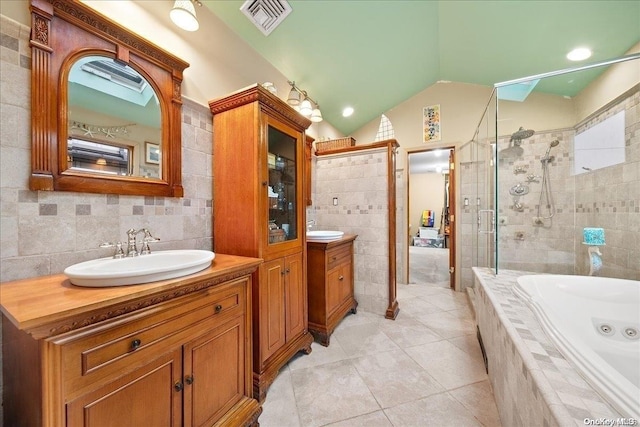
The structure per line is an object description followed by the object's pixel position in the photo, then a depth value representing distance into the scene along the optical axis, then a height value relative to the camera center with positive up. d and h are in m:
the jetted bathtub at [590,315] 1.01 -0.59
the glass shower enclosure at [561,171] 1.88 +0.41
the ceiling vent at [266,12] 1.64 +1.46
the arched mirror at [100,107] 0.96 +0.52
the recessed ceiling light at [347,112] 3.21 +1.41
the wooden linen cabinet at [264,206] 1.41 +0.04
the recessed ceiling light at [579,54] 2.00 +1.38
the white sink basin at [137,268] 0.77 -0.22
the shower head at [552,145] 2.54 +0.72
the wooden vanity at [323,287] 2.04 -0.68
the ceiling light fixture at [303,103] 2.22 +1.10
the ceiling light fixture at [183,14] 1.28 +1.10
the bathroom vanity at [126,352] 0.62 -0.46
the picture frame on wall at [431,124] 3.44 +1.31
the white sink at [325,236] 2.06 -0.21
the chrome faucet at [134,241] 1.16 -0.14
